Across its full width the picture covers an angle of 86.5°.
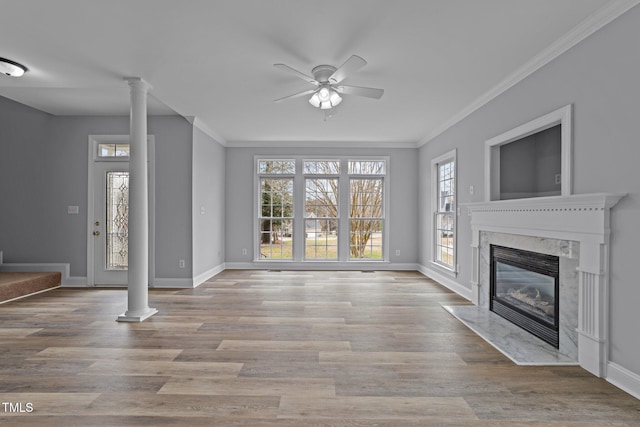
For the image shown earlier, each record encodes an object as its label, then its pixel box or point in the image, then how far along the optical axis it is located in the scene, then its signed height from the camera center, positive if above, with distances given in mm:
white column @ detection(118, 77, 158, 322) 3744 +95
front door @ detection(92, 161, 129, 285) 5406 -198
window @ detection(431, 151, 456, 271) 5312 +16
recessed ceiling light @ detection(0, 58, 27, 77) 3266 +1399
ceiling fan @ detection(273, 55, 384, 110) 3136 +1263
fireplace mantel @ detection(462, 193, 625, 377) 2393 -264
